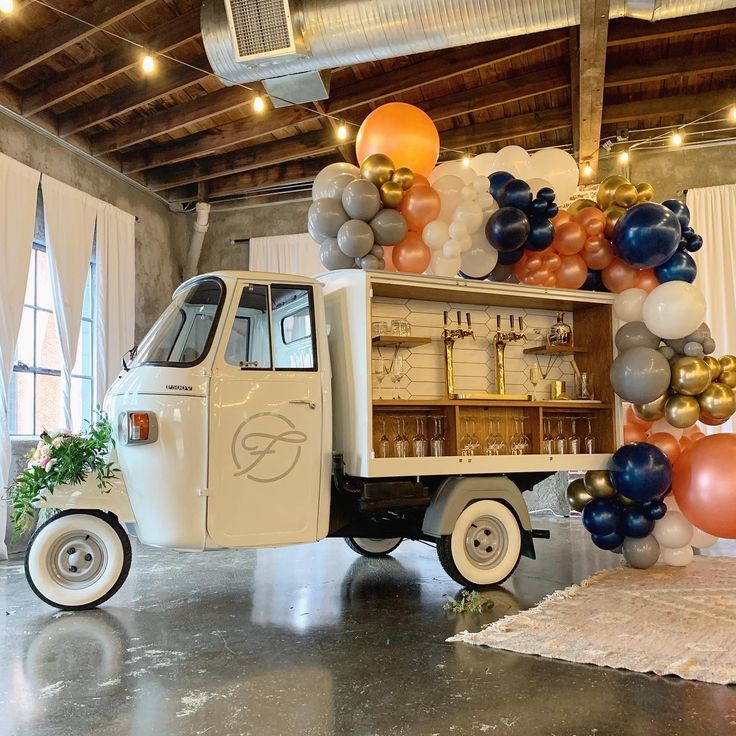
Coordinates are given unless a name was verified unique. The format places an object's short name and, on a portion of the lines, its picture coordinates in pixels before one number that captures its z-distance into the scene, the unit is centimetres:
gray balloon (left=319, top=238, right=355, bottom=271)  411
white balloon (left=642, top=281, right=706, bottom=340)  409
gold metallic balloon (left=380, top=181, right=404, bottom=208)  402
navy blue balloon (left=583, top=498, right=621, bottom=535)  425
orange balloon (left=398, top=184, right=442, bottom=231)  406
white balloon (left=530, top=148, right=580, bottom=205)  470
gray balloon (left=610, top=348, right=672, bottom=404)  412
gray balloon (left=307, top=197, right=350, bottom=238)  402
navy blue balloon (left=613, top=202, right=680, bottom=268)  414
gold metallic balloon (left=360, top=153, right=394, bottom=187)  403
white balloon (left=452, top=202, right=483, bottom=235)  412
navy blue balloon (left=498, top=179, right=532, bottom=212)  422
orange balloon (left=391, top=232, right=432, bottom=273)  412
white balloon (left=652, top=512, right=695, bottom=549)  425
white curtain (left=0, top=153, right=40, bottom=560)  562
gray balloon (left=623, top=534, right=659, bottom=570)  426
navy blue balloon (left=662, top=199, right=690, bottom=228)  439
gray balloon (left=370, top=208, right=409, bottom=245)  396
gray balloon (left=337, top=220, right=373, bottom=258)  391
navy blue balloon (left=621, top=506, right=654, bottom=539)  422
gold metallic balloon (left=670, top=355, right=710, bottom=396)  411
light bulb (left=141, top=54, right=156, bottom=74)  512
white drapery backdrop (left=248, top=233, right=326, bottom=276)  835
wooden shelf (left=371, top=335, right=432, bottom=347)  401
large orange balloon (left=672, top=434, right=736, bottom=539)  386
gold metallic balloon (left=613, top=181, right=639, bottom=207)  456
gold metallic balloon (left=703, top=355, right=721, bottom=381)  424
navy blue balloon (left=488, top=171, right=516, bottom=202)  433
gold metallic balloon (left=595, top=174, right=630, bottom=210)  462
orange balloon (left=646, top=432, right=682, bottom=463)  434
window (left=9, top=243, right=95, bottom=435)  627
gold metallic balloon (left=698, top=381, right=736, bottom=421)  415
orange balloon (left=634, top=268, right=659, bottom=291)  450
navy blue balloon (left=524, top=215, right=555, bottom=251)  425
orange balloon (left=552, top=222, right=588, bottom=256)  437
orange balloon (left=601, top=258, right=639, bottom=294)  448
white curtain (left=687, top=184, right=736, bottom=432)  695
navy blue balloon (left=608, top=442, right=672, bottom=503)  407
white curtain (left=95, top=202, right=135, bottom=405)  702
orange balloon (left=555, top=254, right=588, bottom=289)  443
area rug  271
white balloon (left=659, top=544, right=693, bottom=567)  434
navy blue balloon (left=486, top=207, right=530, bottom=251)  411
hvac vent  419
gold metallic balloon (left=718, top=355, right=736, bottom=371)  429
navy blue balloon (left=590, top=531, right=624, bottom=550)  430
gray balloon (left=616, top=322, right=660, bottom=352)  434
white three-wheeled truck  349
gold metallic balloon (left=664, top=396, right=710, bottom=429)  417
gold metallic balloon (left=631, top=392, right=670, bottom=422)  434
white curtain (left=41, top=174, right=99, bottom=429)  640
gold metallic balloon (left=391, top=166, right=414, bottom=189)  407
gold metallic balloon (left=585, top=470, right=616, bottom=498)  437
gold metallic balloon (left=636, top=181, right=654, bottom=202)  468
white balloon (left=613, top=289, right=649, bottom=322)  442
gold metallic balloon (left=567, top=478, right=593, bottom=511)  450
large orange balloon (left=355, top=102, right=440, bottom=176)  435
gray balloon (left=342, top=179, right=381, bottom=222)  392
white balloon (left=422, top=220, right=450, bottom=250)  413
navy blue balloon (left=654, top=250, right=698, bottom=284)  436
